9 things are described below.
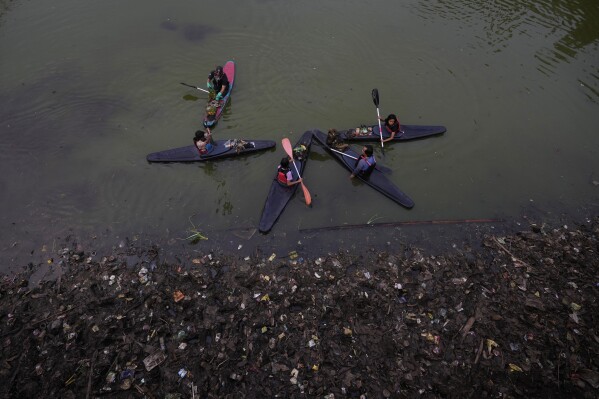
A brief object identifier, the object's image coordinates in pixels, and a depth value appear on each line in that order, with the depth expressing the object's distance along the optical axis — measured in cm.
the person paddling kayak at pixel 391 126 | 995
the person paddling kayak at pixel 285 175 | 858
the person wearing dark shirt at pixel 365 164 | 890
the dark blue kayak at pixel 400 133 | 1027
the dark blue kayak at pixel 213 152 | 975
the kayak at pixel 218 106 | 1060
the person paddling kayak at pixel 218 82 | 1088
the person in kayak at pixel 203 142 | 909
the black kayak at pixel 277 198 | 856
